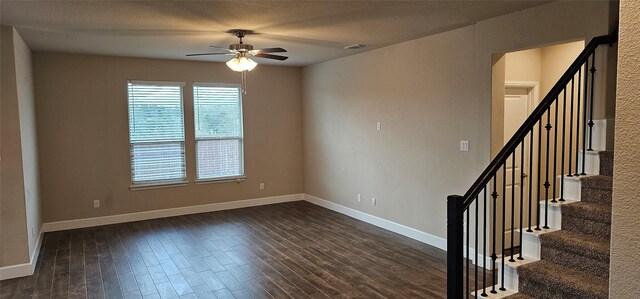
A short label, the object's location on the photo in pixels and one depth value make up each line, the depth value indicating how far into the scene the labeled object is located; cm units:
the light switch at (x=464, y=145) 462
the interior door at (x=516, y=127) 486
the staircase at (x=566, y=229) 270
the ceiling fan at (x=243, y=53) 445
